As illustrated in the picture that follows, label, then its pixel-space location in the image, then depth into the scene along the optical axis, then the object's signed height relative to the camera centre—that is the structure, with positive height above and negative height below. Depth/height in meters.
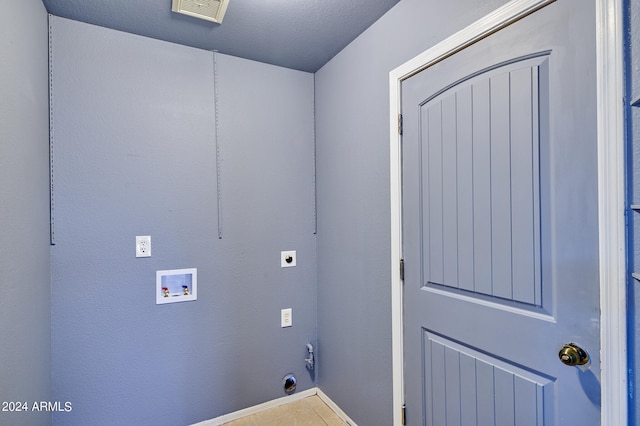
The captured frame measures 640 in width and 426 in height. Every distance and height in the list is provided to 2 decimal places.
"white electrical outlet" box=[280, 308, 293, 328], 2.33 -0.77
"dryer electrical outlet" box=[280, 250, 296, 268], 2.33 -0.32
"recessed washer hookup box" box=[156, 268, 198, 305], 1.96 -0.45
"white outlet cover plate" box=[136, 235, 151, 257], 1.91 -0.19
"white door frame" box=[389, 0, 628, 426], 0.87 +0.00
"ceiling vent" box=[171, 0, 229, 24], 1.62 +1.09
